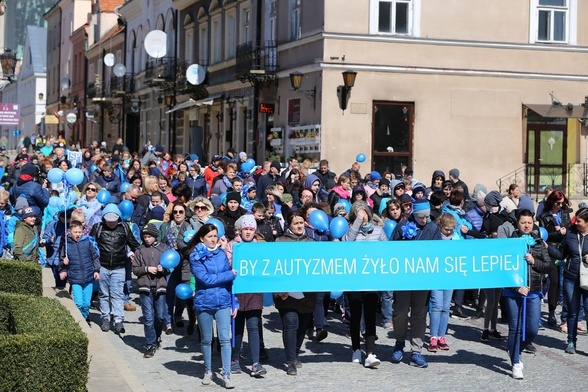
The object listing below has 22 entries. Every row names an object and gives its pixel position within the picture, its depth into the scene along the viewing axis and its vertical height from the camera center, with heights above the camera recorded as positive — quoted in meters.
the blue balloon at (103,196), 16.17 -0.25
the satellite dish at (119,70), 49.66 +5.05
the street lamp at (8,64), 28.64 +3.05
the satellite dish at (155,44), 40.59 +5.11
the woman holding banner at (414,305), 12.12 -1.39
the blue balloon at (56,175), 16.86 +0.05
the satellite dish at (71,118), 53.28 +3.00
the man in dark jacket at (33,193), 18.41 -0.25
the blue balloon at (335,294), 12.25 -1.28
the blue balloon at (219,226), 11.40 -0.48
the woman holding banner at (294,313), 11.48 -1.41
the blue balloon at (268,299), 11.72 -1.28
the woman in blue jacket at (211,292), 10.77 -1.12
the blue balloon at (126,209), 16.14 -0.44
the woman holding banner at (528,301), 11.67 -1.28
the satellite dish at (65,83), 68.87 +6.11
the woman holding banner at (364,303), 11.89 -1.34
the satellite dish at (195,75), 37.91 +3.68
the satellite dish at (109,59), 53.94 +6.03
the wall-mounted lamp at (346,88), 26.30 +2.31
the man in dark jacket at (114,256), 13.66 -0.97
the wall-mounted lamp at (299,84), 27.36 +2.50
